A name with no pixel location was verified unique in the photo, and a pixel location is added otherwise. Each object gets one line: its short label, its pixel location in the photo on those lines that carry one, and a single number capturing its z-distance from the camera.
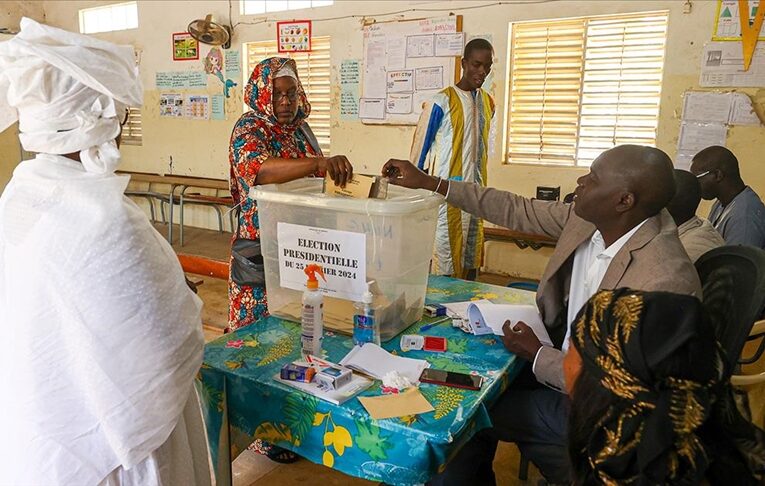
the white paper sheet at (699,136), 4.07
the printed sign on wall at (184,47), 6.36
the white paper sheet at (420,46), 4.90
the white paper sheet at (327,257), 1.67
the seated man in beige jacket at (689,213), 2.14
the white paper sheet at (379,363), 1.51
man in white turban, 1.09
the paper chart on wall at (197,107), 6.43
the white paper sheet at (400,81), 5.05
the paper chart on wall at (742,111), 3.94
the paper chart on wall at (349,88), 5.36
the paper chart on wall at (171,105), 6.65
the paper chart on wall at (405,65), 4.85
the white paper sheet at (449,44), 4.78
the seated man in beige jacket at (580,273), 1.59
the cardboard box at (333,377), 1.42
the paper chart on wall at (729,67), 3.85
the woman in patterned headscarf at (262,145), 2.06
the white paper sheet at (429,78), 4.90
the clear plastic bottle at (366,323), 1.64
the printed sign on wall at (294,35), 5.57
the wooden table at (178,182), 6.24
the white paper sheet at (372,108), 5.28
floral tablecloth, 1.27
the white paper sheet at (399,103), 5.11
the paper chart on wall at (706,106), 4.02
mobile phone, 1.45
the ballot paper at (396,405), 1.32
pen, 1.85
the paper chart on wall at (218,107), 6.31
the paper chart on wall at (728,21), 3.85
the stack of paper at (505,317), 1.82
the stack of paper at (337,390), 1.37
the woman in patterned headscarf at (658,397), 0.95
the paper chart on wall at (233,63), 6.07
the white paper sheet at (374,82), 5.20
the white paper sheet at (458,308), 1.94
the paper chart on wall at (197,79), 6.37
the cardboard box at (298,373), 1.45
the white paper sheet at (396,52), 5.04
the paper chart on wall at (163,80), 6.65
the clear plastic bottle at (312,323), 1.59
